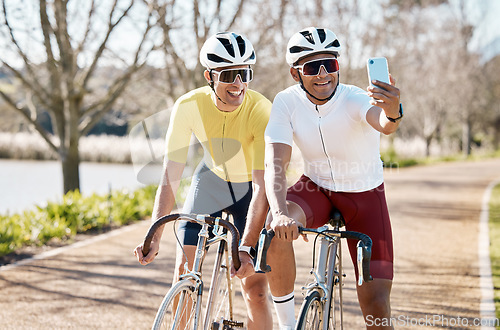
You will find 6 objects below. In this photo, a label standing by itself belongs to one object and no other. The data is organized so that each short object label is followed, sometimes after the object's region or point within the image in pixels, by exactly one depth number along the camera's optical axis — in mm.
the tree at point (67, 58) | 9508
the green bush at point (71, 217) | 7536
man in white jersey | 3082
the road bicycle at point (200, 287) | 2715
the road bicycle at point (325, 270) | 2664
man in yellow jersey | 3275
